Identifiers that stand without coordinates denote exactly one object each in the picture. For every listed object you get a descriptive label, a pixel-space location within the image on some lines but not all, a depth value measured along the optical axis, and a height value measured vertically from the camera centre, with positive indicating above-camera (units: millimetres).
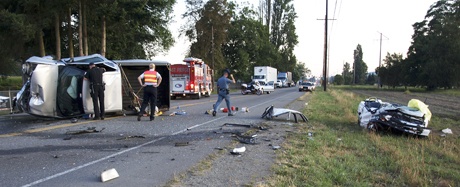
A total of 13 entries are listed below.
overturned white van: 9977 -258
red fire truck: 26431 -86
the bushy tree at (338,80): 115125 -979
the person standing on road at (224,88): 13531 -390
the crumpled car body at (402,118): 9977 -1185
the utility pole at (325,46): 42250 +3652
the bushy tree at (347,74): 124750 +1123
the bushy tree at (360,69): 132488 +2906
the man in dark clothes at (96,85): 10484 -193
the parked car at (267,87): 38659 -1044
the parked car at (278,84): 71712 -1349
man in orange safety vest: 11102 -307
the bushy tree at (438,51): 58406 +4410
